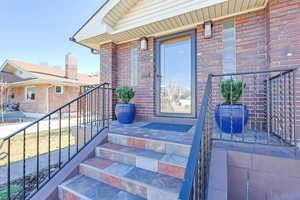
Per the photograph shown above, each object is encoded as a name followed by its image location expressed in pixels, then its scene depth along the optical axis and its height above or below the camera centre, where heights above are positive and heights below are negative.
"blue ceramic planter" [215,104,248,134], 2.23 -0.26
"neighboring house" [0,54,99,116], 10.41 +1.14
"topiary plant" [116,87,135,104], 3.56 +0.16
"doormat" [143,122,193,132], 2.92 -0.59
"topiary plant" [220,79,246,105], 2.33 +0.16
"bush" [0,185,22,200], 2.06 -1.38
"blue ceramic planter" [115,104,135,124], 3.51 -0.33
